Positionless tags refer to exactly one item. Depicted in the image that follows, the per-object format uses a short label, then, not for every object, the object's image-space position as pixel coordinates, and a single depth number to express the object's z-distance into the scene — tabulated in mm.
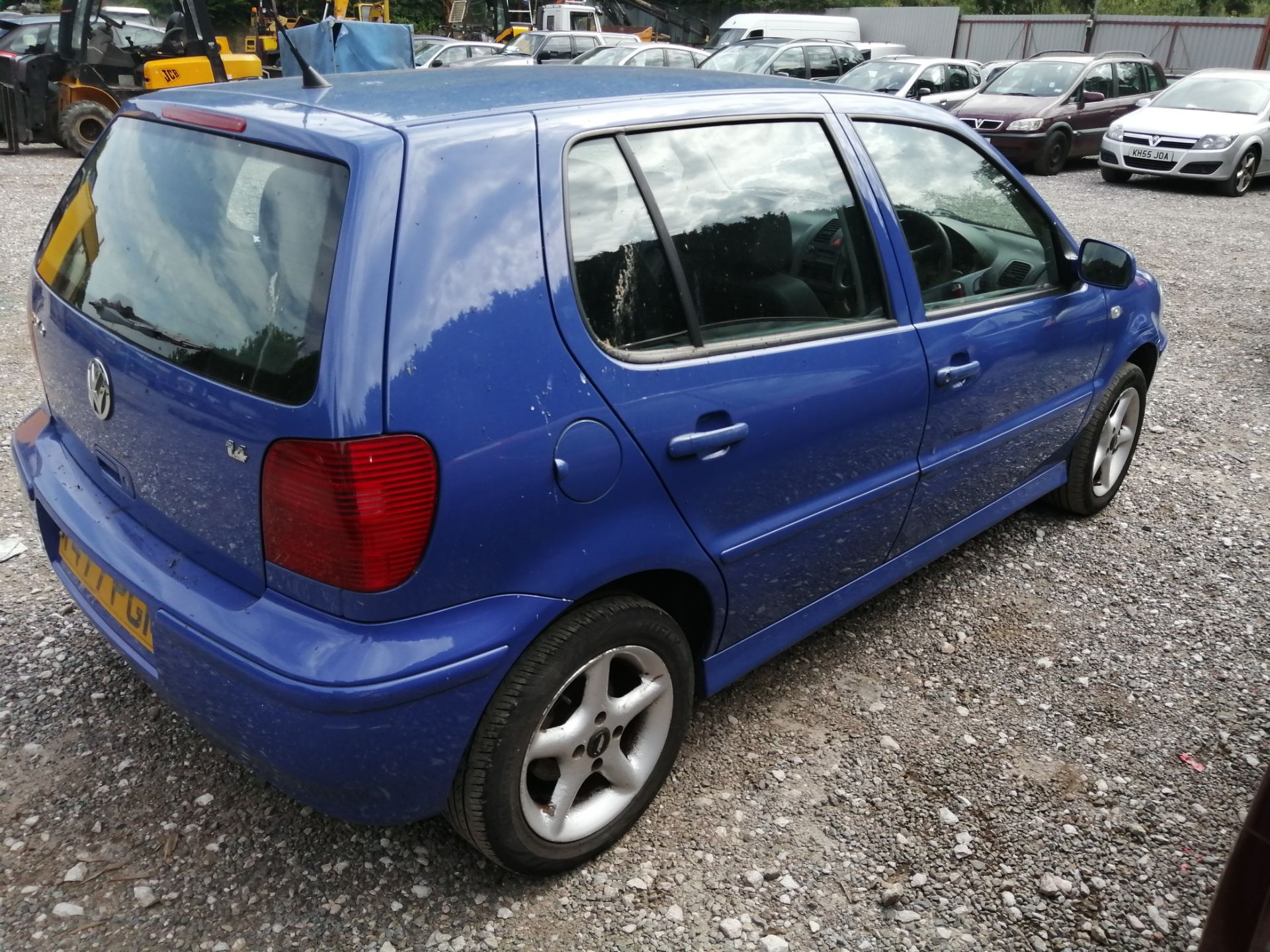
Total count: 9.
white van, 25750
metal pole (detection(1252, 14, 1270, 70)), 26156
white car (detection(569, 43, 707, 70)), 18373
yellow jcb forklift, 13289
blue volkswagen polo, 1900
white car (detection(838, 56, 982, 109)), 16609
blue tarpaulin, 13500
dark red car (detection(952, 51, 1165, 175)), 14453
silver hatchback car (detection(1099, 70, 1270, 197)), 13211
